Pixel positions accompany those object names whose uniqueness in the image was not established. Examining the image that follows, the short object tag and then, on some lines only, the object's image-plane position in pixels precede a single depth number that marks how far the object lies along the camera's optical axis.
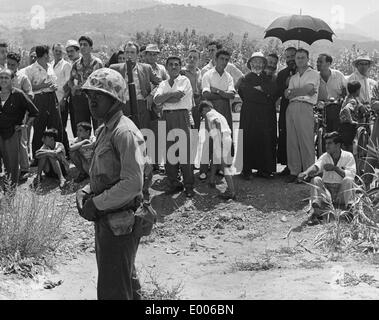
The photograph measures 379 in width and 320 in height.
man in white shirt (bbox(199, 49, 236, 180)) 8.41
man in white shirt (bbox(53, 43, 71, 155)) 9.21
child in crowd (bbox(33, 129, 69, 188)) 8.41
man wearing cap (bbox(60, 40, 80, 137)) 9.20
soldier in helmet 3.65
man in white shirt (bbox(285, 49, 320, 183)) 8.14
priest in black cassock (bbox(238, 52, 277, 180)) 8.45
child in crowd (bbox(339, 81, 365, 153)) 7.99
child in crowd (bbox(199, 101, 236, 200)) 7.95
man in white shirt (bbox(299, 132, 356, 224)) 7.00
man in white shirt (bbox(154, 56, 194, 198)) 7.96
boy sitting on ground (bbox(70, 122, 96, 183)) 8.06
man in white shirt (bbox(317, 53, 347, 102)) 8.53
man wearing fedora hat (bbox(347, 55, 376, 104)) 8.41
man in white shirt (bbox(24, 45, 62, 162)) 8.83
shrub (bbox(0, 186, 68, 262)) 5.56
